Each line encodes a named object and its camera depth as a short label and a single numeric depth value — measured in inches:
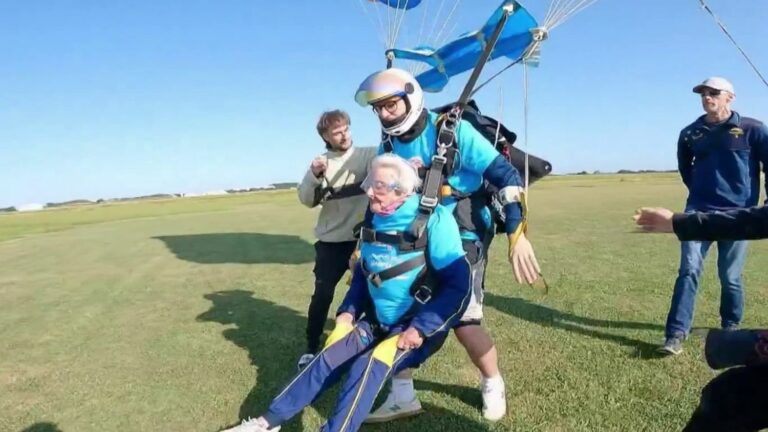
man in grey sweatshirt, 200.8
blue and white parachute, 239.9
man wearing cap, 198.3
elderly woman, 128.3
